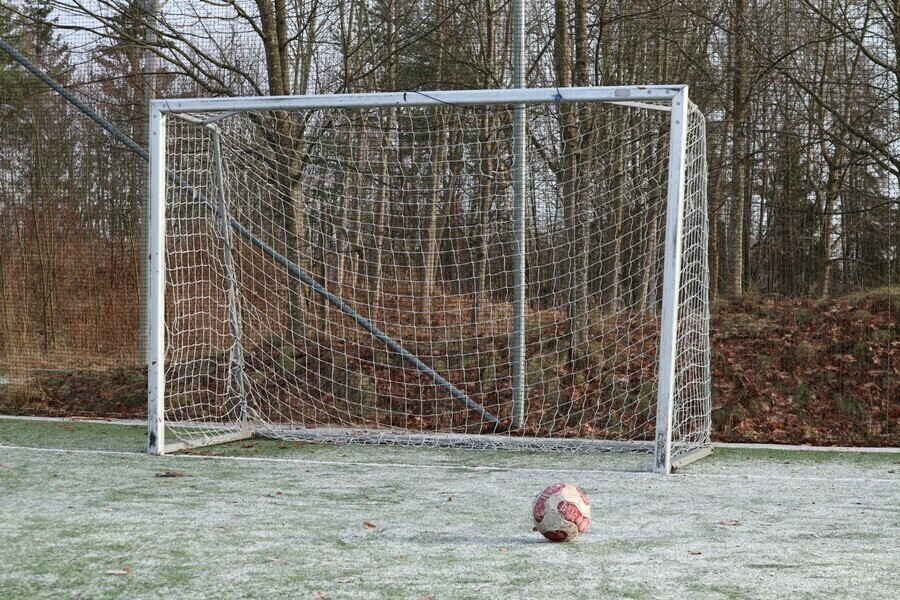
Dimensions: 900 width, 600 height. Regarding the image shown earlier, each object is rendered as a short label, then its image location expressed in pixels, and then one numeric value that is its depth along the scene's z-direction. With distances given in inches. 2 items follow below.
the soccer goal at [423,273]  271.1
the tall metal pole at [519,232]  273.3
